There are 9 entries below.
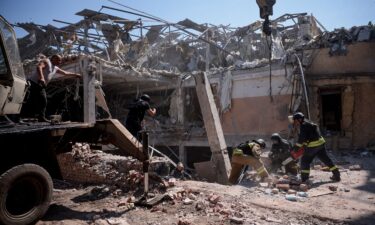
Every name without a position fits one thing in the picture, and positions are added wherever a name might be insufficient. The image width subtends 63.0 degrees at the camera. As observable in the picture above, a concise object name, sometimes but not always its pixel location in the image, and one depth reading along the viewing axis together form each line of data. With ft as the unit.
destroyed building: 33.60
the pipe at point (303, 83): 31.95
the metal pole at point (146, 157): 15.51
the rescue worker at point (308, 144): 21.88
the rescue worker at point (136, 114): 22.52
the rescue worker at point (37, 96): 16.02
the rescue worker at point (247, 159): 21.84
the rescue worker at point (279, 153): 25.08
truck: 12.17
